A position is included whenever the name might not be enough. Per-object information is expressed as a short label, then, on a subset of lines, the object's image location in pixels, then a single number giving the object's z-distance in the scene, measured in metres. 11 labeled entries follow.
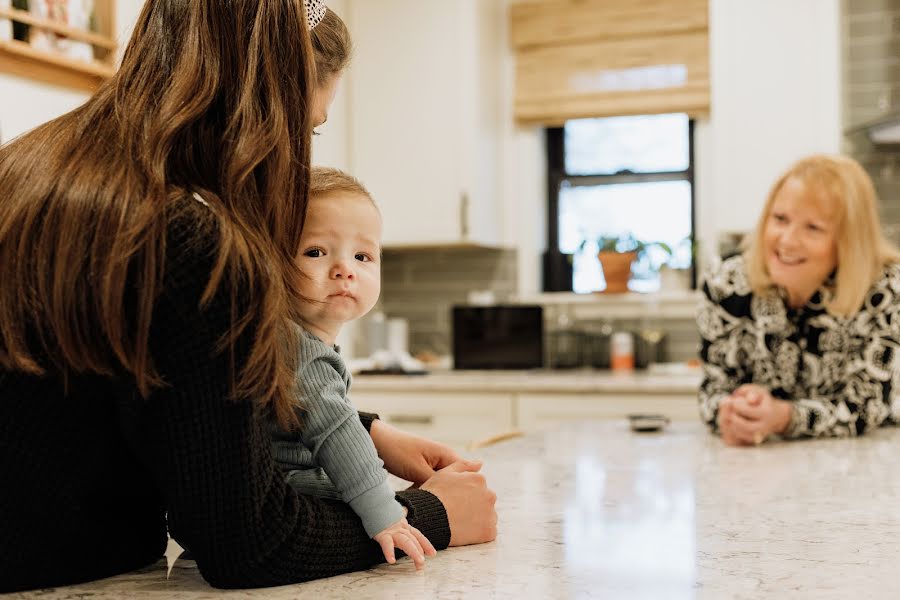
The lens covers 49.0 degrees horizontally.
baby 0.99
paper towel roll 4.39
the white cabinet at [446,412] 3.66
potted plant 4.36
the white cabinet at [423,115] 4.13
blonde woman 2.27
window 4.46
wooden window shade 4.24
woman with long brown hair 0.84
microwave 4.09
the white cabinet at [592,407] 3.48
